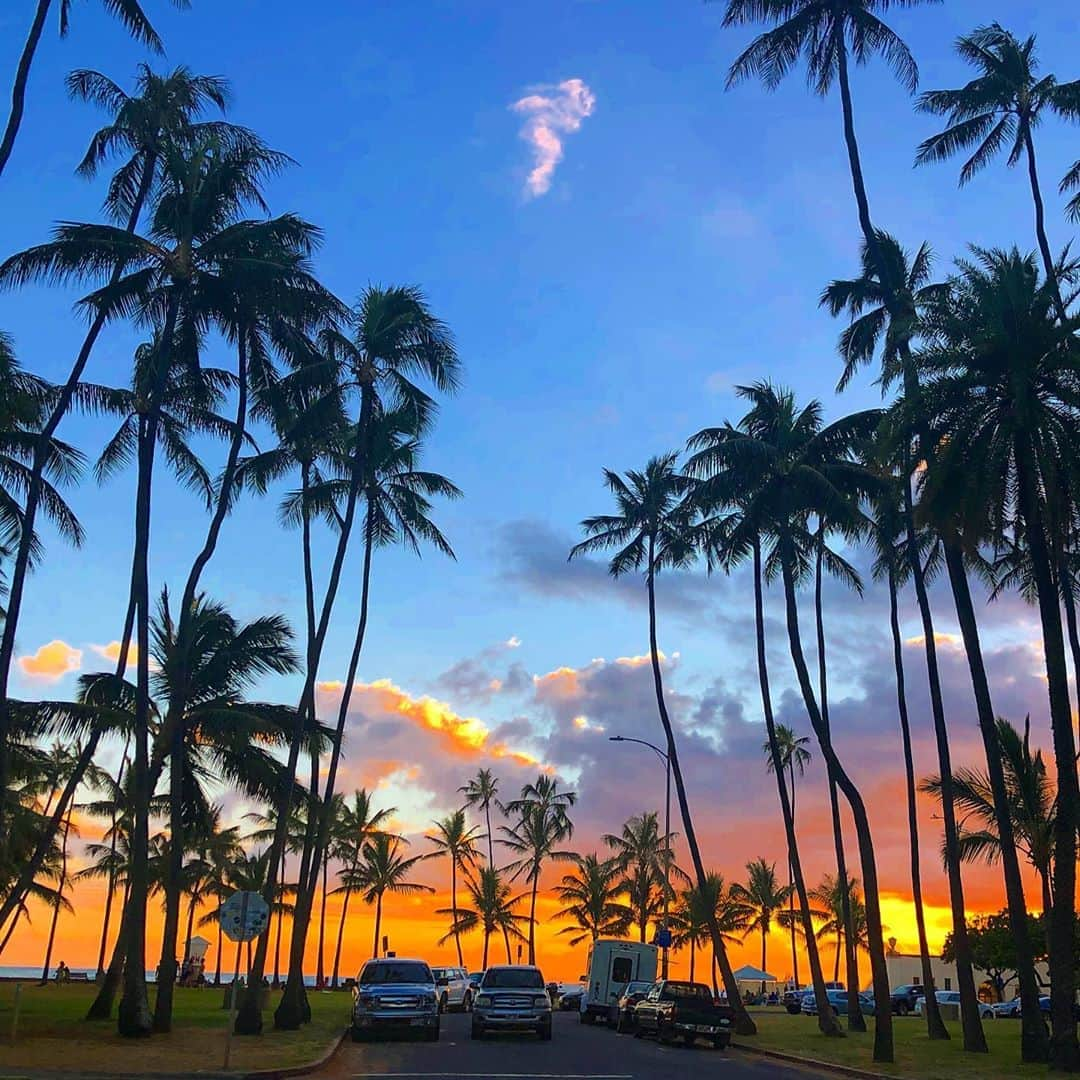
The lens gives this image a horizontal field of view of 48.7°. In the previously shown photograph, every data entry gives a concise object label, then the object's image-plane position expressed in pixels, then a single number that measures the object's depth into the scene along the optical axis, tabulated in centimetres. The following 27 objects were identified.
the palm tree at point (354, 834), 7781
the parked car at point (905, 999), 6259
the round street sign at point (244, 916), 2062
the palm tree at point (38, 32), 2395
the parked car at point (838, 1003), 5606
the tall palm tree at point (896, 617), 3384
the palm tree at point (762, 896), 9531
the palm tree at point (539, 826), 8088
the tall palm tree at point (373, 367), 3077
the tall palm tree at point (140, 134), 2873
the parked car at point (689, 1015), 3056
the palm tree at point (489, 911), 8506
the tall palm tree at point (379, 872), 8084
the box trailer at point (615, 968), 4194
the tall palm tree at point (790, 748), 6462
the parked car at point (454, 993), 5012
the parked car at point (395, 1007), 2856
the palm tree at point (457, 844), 8544
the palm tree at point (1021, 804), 3469
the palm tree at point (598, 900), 8425
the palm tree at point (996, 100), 3406
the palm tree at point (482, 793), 8569
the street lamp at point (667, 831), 4528
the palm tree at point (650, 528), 4197
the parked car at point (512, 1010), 3070
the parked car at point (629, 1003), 3666
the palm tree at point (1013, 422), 2375
